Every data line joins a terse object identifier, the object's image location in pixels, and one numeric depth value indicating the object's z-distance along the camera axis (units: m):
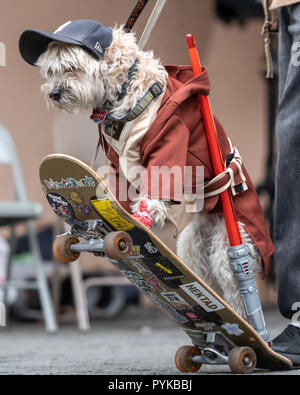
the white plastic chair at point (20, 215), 4.44
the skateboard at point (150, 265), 2.86
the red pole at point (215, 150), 3.05
